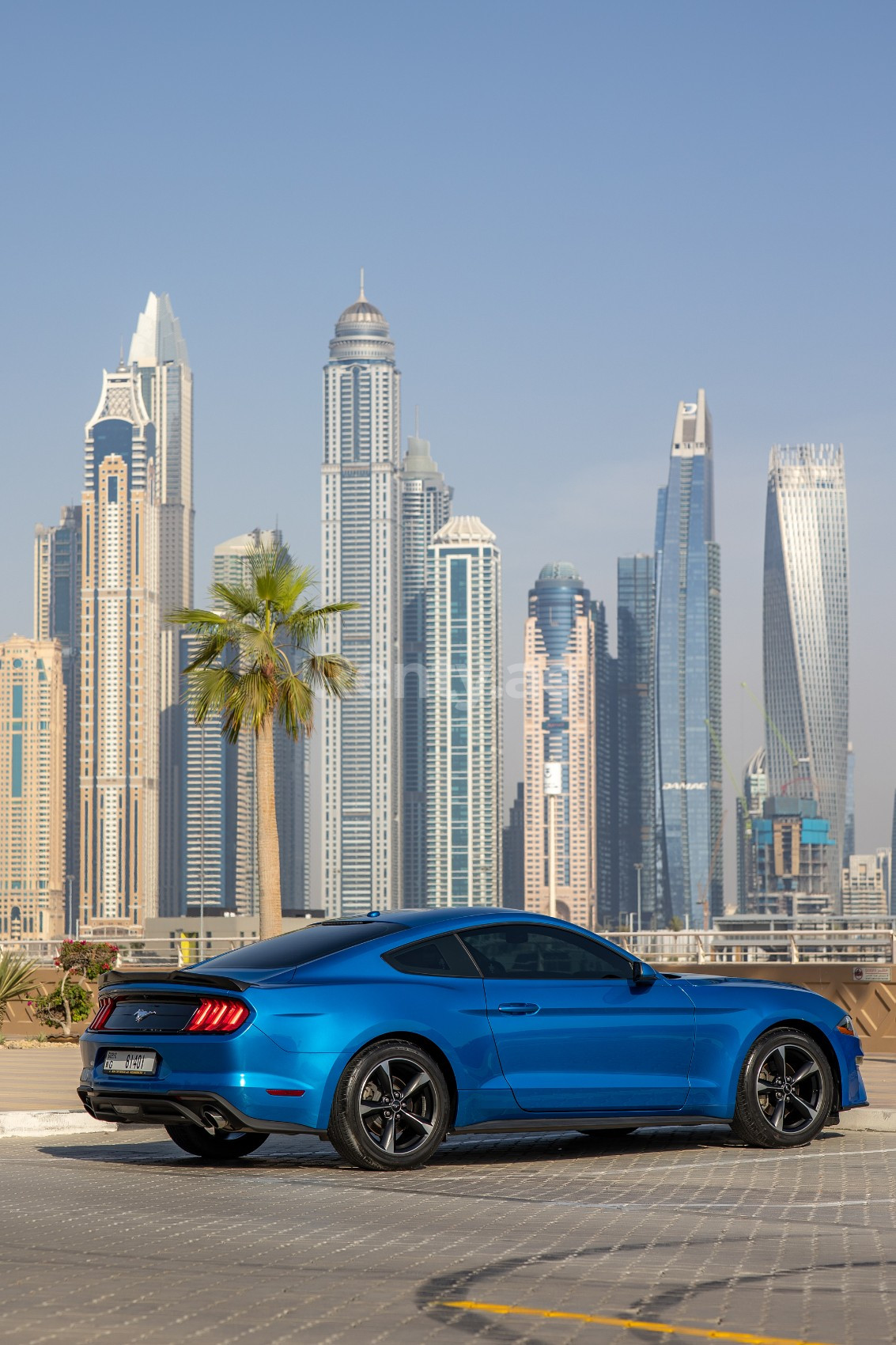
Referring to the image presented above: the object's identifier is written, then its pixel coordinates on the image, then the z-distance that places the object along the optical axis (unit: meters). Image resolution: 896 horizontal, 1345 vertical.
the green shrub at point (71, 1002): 21.50
